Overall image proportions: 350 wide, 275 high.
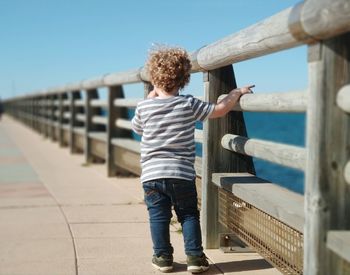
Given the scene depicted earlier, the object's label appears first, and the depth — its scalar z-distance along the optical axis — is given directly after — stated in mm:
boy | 3949
